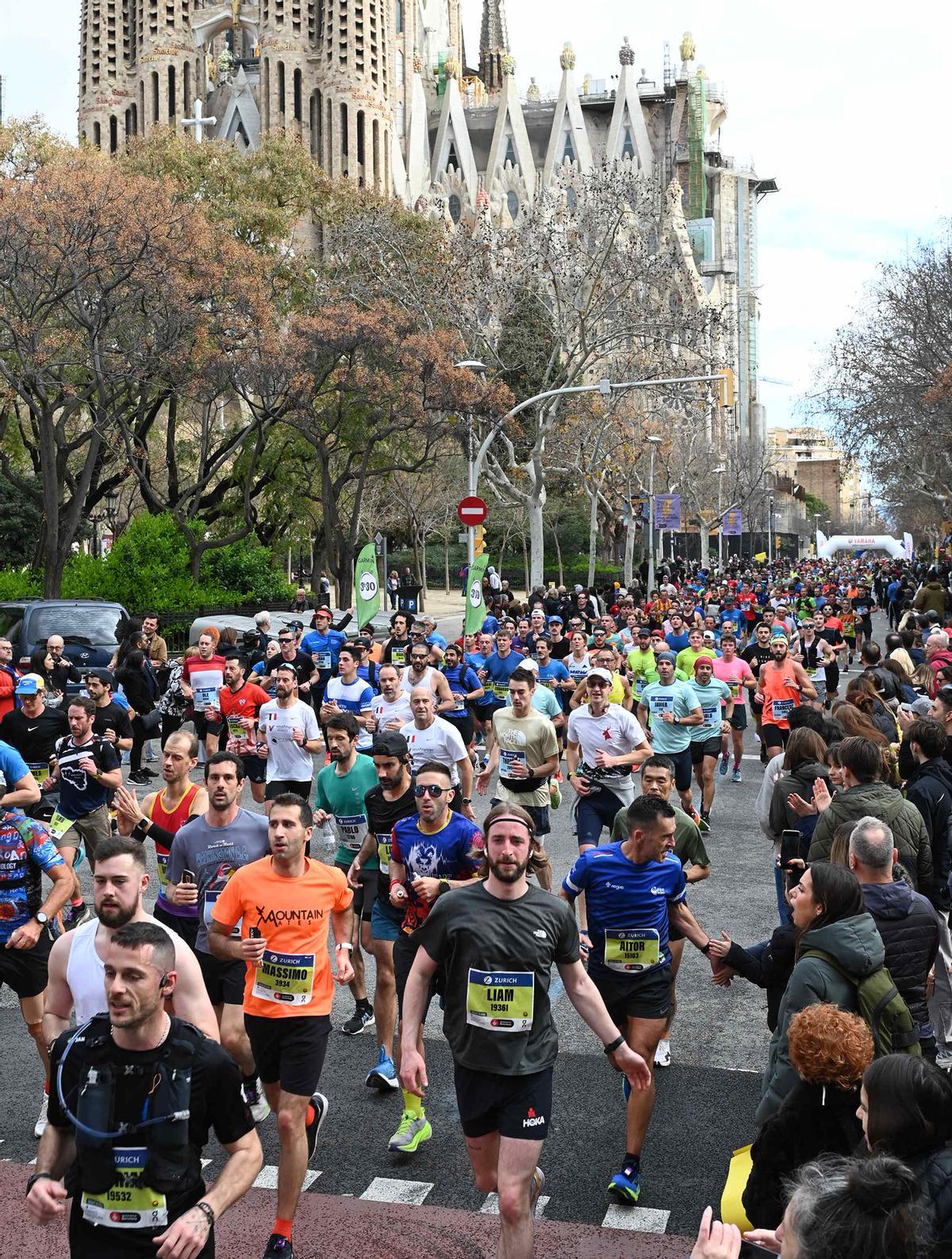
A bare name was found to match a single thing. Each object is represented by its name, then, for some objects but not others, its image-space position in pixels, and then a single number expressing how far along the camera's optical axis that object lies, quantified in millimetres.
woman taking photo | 4438
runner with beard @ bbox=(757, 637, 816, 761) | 13211
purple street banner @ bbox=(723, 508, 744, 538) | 77625
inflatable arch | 89250
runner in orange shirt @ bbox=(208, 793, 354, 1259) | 5371
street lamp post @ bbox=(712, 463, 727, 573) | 70450
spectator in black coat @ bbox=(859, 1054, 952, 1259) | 3227
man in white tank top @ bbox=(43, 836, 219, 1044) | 4629
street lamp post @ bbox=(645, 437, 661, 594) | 44794
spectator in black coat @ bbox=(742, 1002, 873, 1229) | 3807
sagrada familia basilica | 72500
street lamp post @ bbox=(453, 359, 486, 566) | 26281
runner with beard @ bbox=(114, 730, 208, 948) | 6953
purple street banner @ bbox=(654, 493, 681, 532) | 51625
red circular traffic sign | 25016
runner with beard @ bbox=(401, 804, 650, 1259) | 4742
